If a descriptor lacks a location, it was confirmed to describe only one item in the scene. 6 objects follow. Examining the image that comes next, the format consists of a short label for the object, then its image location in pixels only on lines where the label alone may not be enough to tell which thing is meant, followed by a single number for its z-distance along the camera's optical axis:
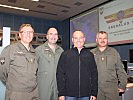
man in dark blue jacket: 1.85
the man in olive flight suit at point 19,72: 1.75
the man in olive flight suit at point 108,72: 2.17
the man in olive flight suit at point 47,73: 2.14
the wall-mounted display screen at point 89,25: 5.21
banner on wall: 4.07
